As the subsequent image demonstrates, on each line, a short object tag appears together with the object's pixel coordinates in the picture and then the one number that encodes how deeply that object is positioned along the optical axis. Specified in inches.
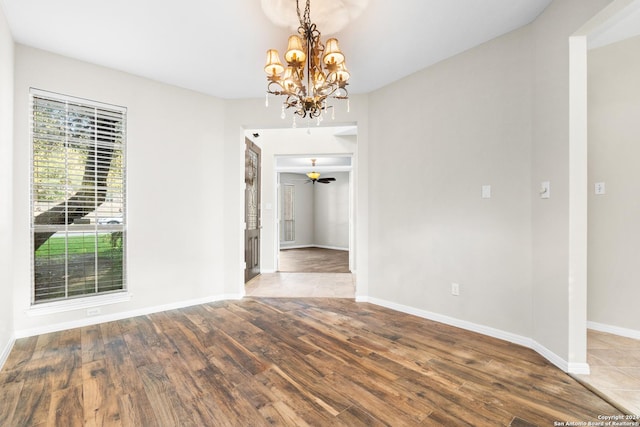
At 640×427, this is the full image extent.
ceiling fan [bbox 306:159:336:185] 339.3
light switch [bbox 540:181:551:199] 93.3
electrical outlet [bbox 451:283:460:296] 121.0
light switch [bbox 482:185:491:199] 112.0
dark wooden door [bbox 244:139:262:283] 196.7
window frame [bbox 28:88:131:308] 112.4
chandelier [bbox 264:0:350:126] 93.1
